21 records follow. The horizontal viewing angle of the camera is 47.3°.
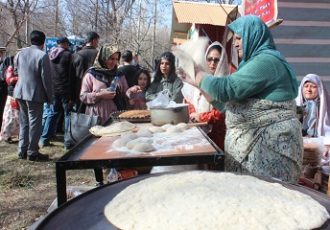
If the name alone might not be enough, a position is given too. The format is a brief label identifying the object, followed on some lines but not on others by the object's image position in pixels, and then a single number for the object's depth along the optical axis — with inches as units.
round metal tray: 122.6
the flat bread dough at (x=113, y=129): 100.5
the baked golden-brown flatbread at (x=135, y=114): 124.4
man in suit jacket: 196.2
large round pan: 43.9
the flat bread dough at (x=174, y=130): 98.4
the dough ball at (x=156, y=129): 100.7
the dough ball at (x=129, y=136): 88.7
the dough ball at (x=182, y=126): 100.8
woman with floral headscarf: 149.4
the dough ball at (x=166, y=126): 102.2
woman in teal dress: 78.3
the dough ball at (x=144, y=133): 94.3
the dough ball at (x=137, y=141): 83.6
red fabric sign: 133.5
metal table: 74.7
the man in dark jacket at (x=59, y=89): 229.6
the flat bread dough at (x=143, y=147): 80.7
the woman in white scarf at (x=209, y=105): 116.3
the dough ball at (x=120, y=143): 85.7
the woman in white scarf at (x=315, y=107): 140.6
